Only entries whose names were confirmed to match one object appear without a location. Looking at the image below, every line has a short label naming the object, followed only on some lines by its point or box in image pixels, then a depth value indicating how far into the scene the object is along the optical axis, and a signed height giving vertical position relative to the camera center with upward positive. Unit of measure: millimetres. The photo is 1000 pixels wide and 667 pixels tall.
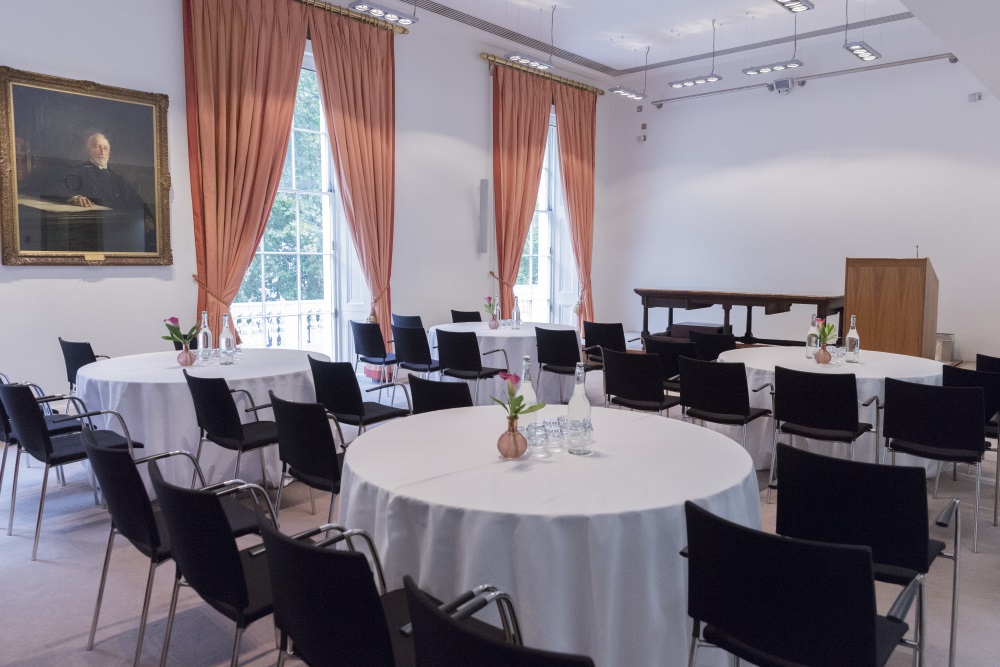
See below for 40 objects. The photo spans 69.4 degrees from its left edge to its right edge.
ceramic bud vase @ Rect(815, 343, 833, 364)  4723 -475
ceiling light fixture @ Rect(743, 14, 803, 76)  7867 +2386
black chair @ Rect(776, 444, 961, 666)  2240 -718
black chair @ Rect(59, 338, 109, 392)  4949 -525
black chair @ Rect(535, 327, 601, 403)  6266 -590
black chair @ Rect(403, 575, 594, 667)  1237 -655
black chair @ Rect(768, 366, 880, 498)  4008 -694
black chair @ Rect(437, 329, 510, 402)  6012 -627
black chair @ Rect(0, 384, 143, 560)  3506 -756
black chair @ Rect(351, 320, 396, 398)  6766 -601
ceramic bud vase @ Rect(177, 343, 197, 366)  4422 -473
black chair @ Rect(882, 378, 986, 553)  3699 -725
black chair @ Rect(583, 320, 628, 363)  6789 -526
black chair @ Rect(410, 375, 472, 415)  3633 -576
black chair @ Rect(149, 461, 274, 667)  1997 -785
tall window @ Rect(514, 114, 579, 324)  10445 +302
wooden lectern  6531 -177
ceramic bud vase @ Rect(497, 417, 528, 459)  2529 -567
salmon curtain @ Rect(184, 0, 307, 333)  6266 +1402
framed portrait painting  5328 +832
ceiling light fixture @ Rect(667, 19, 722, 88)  8500 +2430
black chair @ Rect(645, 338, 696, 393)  5832 -586
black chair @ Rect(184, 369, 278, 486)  3605 -709
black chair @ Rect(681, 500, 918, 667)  1681 -769
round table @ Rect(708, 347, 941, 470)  4355 -561
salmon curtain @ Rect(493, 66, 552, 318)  9250 +1647
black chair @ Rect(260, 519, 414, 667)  1598 -753
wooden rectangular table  8367 -218
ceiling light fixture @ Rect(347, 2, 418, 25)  6309 +2368
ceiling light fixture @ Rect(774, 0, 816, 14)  6465 +2503
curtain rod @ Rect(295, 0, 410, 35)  7084 +2721
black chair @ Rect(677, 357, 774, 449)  4418 -685
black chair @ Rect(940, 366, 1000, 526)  4234 -583
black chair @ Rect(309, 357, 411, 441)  4184 -665
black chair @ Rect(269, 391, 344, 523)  3172 -736
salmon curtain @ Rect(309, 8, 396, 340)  7293 +1629
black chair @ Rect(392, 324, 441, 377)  6430 -614
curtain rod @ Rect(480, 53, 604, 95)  8945 +2804
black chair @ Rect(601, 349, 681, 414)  4910 -690
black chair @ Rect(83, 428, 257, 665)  2338 -760
